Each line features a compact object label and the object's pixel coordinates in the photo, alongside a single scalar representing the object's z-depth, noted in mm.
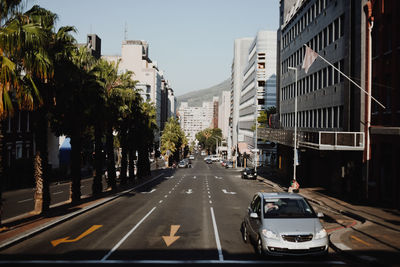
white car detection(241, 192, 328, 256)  11930
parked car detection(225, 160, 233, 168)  101525
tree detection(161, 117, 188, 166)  113312
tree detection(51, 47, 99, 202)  24219
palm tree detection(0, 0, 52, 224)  14570
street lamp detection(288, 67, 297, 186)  37147
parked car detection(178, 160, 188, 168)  101975
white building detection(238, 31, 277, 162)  101438
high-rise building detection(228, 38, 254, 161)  167650
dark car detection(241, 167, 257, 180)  59562
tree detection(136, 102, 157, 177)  55047
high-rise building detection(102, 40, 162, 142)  152375
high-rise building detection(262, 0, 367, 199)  30250
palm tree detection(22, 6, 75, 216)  22078
